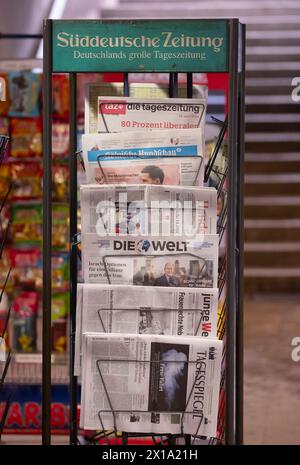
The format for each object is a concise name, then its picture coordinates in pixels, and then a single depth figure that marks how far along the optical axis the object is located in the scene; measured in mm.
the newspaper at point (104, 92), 4248
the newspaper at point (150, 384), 4016
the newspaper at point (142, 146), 4086
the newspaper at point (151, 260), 4030
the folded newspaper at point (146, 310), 4020
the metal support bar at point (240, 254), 4252
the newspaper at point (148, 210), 4030
